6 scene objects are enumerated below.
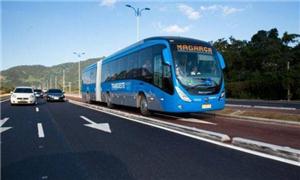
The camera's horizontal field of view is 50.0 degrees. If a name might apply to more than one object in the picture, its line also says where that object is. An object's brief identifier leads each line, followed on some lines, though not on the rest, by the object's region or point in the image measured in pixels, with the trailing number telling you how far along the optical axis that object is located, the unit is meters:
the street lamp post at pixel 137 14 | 32.25
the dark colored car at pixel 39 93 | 47.98
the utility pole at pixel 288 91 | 34.58
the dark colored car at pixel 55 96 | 34.31
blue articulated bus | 12.81
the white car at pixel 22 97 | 26.25
